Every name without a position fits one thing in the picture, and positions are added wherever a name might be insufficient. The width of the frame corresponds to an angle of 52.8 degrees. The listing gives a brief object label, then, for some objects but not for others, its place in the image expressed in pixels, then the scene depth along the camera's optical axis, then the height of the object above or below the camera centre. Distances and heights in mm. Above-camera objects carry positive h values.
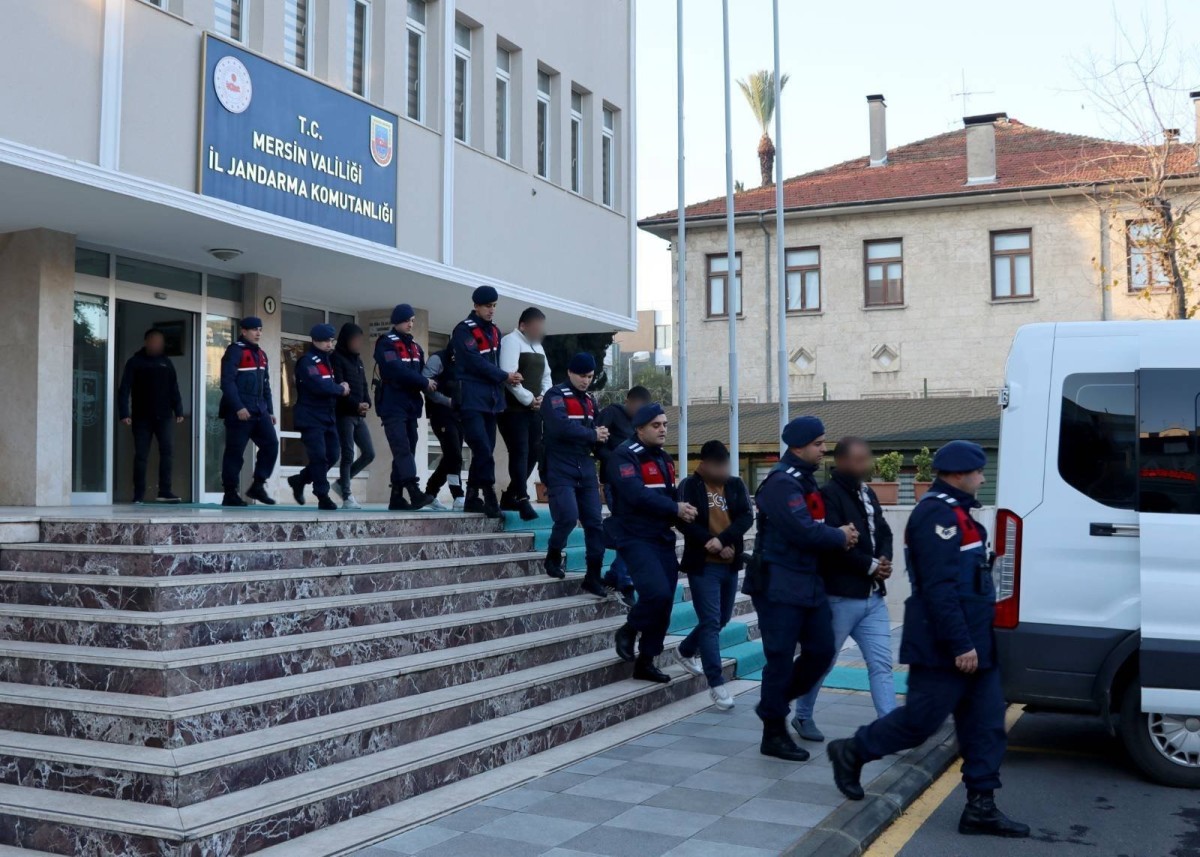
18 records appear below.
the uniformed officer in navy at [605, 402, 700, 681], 8141 -355
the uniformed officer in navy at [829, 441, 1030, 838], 5777 -935
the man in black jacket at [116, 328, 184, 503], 12016 +690
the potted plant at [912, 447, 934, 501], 17200 -164
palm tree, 47125 +14551
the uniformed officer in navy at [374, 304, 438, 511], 10711 +632
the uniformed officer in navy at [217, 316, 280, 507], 11188 +545
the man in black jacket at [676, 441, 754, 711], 8320 -549
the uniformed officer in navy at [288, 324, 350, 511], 10852 +570
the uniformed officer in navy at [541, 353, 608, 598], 9305 +21
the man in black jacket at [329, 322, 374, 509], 11734 +558
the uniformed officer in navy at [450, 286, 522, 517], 10109 +716
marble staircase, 5309 -1186
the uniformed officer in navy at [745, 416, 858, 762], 6926 -687
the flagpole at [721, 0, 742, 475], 20203 +4079
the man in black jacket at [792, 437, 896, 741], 7152 -633
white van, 6582 -436
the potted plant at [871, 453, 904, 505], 16156 -234
